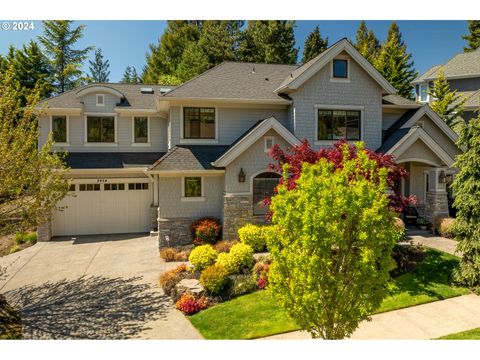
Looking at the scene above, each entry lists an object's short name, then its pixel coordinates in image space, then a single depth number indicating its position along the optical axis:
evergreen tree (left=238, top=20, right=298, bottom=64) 40.03
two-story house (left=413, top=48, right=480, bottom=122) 29.08
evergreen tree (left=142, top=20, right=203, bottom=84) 47.04
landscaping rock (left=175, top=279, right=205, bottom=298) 10.09
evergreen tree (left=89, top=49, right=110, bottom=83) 44.53
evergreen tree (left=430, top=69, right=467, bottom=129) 26.11
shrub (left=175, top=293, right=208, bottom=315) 9.34
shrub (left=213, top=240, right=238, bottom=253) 14.15
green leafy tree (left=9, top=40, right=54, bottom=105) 31.99
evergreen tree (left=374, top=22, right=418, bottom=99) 35.09
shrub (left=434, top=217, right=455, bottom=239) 15.19
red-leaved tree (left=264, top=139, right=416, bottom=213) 11.02
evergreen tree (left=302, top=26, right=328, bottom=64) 40.49
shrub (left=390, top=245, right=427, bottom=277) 11.65
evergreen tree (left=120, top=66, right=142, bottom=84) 55.38
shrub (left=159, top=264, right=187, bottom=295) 10.62
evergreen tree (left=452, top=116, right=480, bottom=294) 10.35
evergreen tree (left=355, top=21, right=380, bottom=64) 56.09
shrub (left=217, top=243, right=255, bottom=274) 11.47
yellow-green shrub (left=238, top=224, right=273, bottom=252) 14.15
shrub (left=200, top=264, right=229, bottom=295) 10.26
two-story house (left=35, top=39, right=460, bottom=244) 15.61
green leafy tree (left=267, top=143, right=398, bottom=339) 5.94
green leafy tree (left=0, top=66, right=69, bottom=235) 8.73
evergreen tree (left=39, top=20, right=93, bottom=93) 33.44
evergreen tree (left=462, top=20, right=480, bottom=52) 44.75
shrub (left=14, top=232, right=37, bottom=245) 16.98
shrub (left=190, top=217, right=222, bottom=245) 15.21
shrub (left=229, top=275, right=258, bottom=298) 10.38
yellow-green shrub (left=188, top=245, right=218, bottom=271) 11.84
